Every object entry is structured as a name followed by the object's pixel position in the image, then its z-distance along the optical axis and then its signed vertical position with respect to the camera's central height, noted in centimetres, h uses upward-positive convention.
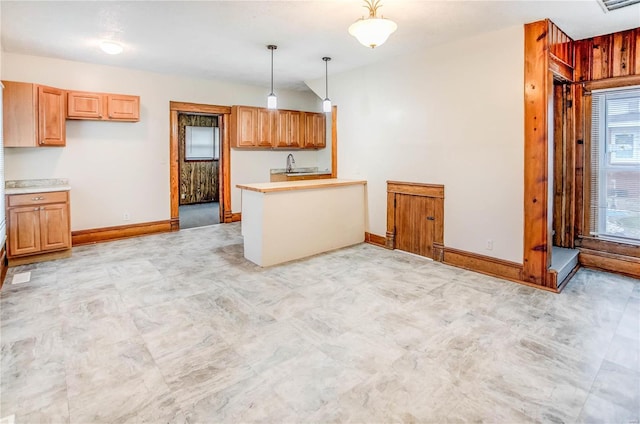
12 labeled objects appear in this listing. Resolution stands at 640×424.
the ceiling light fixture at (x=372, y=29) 287 +131
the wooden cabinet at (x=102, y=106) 516 +128
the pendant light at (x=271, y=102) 480 +120
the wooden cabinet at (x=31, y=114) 447 +101
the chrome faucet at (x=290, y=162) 787 +65
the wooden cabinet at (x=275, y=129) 685 +127
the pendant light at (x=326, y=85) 522 +182
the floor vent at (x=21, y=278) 390 -94
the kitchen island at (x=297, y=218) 444 -35
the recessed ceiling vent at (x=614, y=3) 314 +165
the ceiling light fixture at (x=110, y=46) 429 +175
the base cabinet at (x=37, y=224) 433 -39
